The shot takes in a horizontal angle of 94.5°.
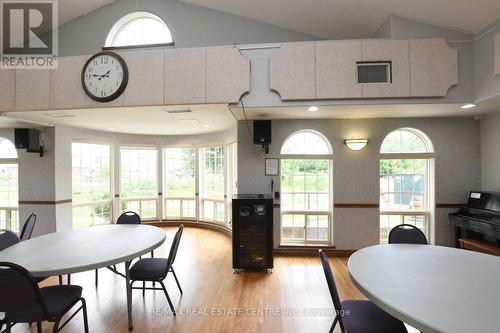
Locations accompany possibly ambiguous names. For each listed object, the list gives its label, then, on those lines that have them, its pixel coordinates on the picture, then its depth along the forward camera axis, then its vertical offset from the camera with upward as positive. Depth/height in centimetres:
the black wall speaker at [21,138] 434 +55
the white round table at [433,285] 112 -74
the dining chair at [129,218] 328 -73
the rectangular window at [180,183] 626 -45
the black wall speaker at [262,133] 385 +56
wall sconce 385 +38
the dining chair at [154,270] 235 -108
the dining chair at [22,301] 156 -94
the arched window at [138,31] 411 +246
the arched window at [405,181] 406 -27
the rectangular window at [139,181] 601 -37
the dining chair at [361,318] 151 -105
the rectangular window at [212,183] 572 -43
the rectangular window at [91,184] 515 -39
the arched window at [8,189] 497 -47
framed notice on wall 406 +0
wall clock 329 +130
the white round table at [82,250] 182 -77
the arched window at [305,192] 420 -48
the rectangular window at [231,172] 525 -13
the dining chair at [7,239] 237 -76
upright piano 305 -76
